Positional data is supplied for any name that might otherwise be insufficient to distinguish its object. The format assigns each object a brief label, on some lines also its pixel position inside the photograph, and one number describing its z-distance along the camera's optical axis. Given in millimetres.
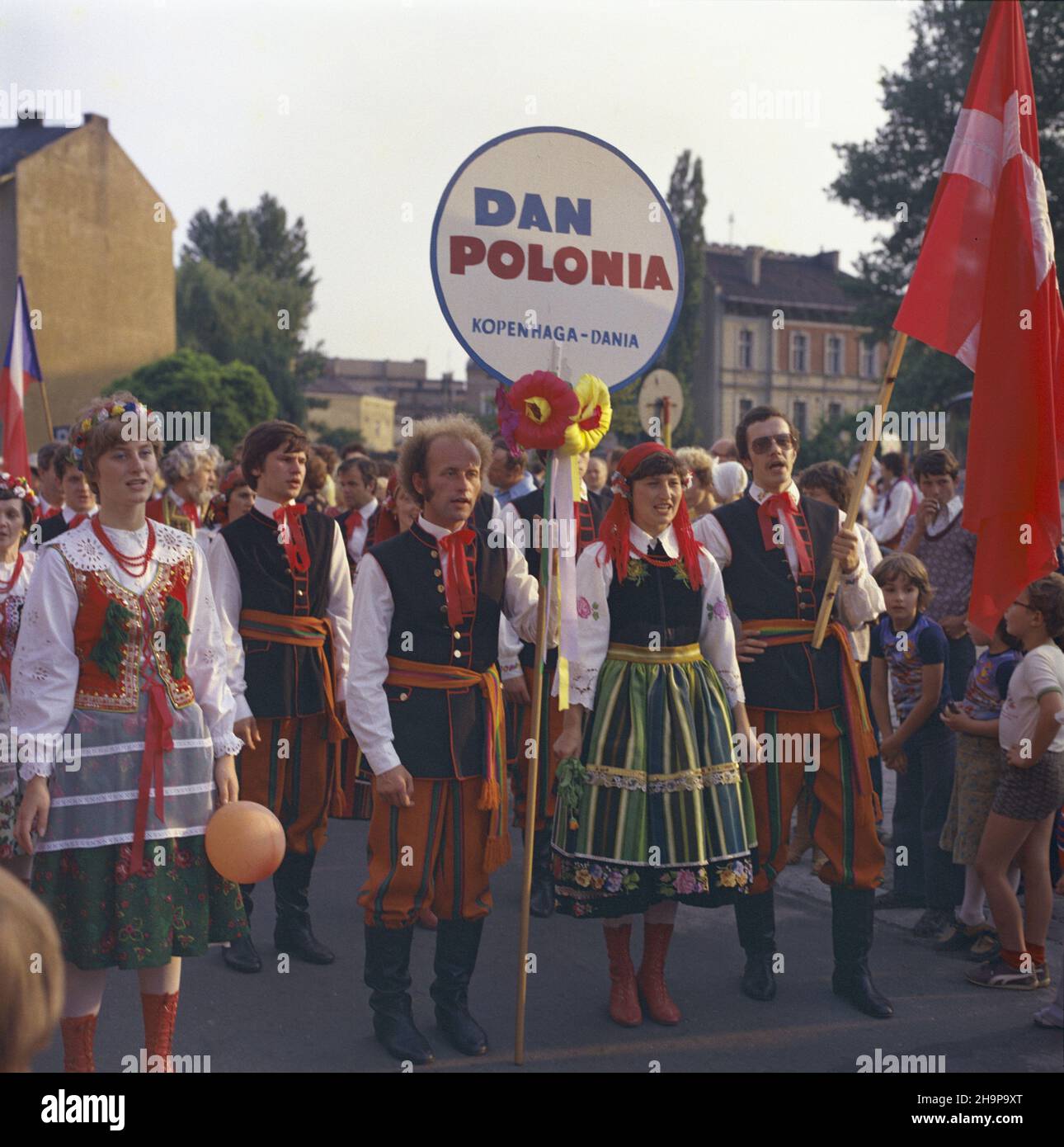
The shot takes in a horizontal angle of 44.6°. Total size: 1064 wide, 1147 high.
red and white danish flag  4598
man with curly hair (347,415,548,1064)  4387
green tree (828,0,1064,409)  30219
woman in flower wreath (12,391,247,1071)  3684
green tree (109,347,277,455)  37312
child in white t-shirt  4910
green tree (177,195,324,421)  51594
